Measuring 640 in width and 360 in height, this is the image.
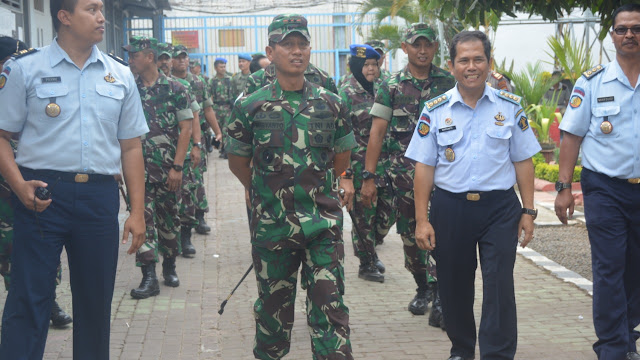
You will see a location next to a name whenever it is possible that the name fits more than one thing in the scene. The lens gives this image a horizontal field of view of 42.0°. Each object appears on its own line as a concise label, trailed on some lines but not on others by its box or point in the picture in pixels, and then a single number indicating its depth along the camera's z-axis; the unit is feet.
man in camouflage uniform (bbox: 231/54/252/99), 57.21
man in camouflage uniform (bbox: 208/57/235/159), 59.88
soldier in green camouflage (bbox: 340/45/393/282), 24.74
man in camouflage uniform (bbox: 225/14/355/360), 14.66
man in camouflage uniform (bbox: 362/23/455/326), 20.47
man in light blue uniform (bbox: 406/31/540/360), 15.53
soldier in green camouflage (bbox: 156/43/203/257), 27.94
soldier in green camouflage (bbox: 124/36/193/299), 24.21
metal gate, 77.92
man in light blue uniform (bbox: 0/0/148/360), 13.37
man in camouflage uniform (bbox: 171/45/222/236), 32.67
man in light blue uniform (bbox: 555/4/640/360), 16.38
